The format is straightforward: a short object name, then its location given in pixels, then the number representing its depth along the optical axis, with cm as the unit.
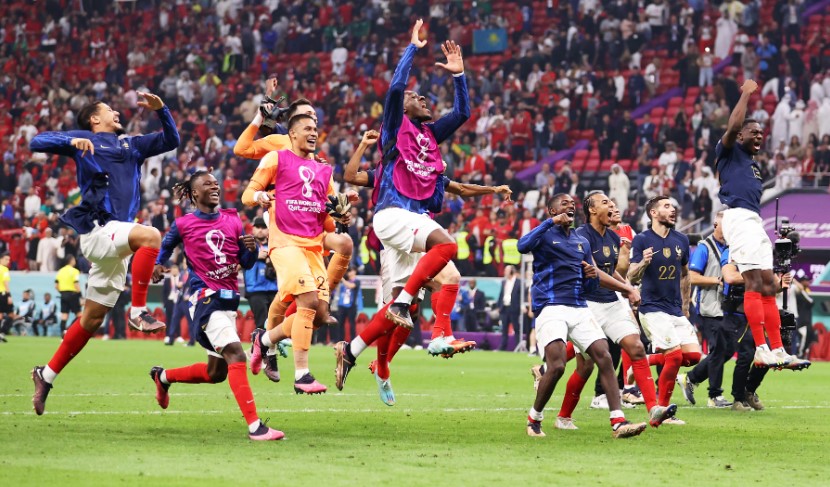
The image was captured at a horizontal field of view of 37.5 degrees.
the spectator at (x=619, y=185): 2934
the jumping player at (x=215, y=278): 1014
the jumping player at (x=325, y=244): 1291
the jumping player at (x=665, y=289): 1303
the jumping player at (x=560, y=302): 1076
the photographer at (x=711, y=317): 1491
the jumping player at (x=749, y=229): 1227
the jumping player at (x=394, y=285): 1167
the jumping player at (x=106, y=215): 1127
